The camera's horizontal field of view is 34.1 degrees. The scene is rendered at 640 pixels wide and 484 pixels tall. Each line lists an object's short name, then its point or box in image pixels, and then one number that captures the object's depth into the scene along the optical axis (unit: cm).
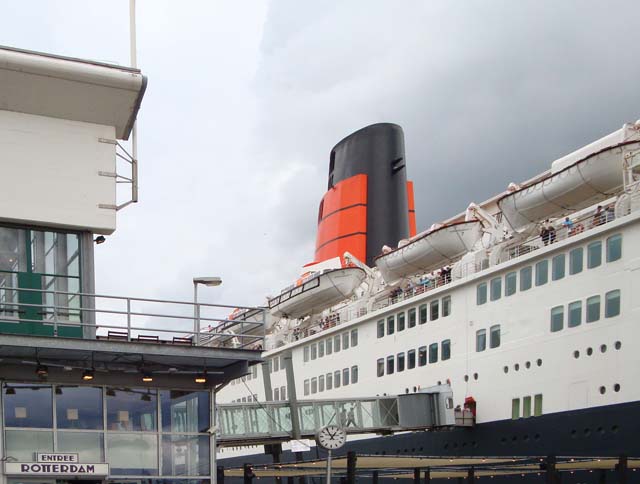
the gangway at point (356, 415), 3325
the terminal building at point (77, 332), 1545
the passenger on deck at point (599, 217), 3095
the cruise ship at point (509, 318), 2941
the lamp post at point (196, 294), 1669
